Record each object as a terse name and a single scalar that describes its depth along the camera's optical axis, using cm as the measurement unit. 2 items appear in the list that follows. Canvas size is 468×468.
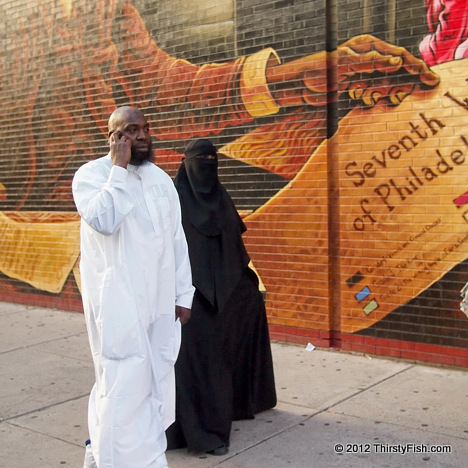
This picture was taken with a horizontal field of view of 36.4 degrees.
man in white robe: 352
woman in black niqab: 450
